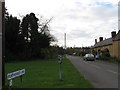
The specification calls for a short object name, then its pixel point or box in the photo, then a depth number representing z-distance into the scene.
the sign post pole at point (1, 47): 5.55
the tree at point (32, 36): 26.53
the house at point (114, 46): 26.82
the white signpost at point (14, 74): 4.04
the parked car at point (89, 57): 25.29
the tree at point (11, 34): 24.98
